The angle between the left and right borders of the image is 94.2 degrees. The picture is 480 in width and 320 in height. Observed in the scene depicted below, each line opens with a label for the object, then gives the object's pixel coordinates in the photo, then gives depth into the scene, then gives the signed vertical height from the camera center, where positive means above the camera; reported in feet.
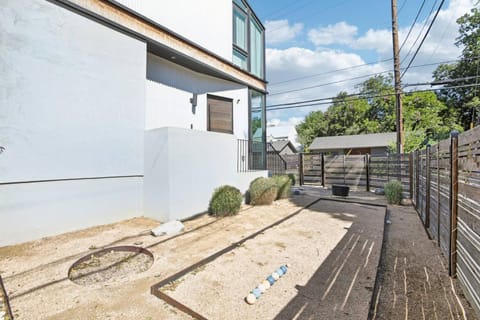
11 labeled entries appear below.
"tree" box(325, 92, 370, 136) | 86.79 +18.71
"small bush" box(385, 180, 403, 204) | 21.11 -2.81
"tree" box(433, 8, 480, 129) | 60.34 +28.35
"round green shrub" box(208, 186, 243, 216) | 16.57 -2.94
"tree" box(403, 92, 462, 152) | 61.11 +13.97
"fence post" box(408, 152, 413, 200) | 22.45 -0.89
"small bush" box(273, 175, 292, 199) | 23.11 -2.42
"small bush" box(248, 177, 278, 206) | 20.48 -2.68
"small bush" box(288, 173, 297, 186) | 34.18 -2.22
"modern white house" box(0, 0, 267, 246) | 10.85 +2.83
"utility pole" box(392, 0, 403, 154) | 31.76 +12.62
